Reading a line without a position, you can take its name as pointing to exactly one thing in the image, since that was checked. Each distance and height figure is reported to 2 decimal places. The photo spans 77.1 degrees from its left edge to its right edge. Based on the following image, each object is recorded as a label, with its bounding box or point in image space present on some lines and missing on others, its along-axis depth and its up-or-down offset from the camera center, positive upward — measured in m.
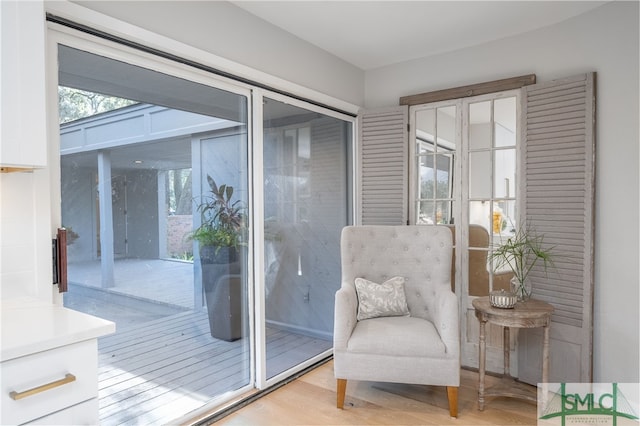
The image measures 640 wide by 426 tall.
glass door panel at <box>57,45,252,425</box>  1.86 -0.13
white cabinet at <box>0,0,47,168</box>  1.31 +0.40
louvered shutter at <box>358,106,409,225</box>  3.36 +0.31
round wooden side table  2.33 -0.71
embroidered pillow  2.74 -0.67
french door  2.95 +0.14
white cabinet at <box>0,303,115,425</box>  1.08 -0.47
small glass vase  2.52 -0.56
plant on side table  2.54 -0.36
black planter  2.45 -0.55
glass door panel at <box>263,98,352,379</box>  2.88 -0.18
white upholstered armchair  2.34 -0.72
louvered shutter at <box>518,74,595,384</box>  2.53 -0.04
